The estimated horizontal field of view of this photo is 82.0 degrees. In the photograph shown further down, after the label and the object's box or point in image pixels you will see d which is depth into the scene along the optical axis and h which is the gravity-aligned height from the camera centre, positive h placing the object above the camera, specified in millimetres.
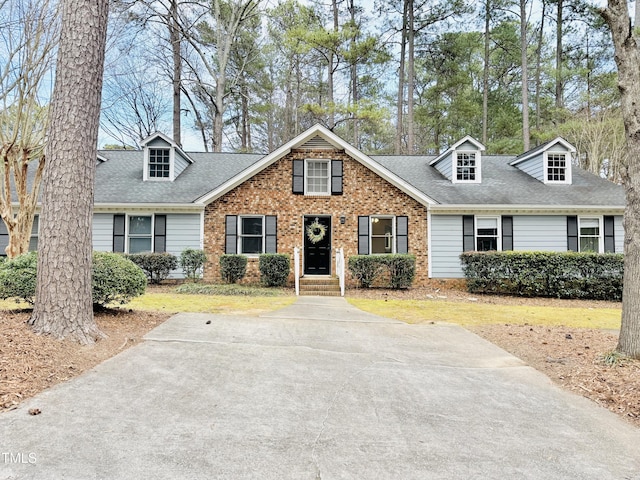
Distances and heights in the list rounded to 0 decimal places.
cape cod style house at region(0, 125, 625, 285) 12102 +1278
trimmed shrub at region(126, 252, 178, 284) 11234 -269
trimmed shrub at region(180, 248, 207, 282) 11336 -212
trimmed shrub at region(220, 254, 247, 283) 11508 -404
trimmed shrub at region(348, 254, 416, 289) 11227 -402
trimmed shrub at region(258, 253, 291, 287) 11281 -402
